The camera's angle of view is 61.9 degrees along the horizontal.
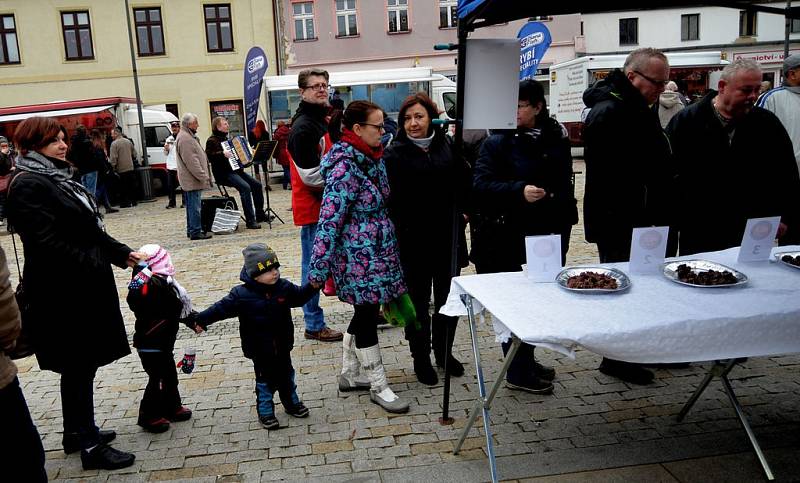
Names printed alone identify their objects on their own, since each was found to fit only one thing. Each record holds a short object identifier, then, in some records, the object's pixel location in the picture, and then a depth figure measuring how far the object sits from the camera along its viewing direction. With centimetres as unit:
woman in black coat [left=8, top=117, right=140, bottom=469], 334
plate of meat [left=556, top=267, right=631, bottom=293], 309
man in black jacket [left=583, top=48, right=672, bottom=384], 400
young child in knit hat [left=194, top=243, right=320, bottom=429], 375
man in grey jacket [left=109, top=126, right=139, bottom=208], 1614
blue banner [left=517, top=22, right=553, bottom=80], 846
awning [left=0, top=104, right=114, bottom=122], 1775
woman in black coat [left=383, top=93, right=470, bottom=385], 428
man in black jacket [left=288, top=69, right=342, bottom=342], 504
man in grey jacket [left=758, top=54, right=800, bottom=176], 514
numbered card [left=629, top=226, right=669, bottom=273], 336
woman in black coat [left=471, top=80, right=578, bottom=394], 406
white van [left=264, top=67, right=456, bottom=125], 1891
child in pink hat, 370
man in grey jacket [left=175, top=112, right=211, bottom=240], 1057
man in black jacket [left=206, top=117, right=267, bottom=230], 1083
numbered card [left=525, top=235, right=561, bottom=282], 328
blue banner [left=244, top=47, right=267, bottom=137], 1195
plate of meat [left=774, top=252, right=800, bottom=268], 347
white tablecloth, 271
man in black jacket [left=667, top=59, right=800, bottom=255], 427
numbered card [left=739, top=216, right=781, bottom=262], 352
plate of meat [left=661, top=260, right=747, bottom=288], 318
